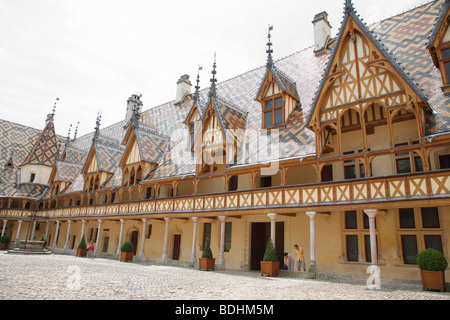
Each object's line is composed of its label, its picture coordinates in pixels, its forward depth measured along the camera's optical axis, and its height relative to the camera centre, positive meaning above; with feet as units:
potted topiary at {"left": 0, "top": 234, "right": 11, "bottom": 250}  100.78 -1.24
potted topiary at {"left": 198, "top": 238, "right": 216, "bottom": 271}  51.81 -1.97
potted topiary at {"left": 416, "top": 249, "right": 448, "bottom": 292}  31.76 -1.12
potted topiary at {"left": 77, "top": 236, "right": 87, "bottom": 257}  80.23 -2.03
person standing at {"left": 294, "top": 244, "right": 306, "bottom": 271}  46.42 -0.76
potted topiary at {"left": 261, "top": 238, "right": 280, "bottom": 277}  43.29 -1.69
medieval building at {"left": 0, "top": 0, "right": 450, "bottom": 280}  41.16 +13.96
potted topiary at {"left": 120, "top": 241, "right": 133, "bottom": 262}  67.67 -1.87
